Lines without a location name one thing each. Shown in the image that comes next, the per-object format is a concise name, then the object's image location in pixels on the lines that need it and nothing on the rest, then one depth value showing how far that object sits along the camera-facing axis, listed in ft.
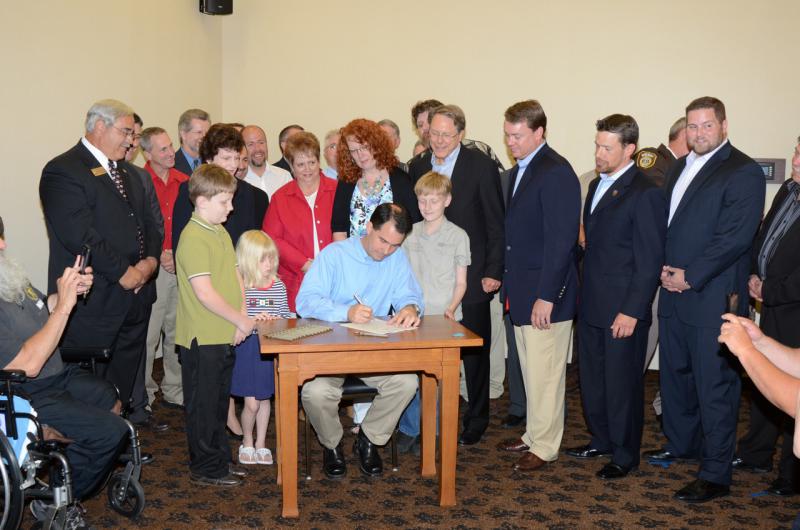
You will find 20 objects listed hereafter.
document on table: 12.74
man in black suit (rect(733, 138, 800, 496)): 13.84
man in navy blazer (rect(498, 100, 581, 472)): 14.35
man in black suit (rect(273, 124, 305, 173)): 22.56
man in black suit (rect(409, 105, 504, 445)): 15.81
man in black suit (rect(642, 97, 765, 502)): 13.50
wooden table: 12.21
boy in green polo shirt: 13.03
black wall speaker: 24.22
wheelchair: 9.84
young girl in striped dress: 14.65
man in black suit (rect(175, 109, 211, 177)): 19.17
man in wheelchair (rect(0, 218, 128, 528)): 11.16
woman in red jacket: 16.55
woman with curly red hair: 15.65
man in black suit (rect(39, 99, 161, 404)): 13.97
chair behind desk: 14.23
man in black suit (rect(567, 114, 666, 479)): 13.87
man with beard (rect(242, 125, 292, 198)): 19.92
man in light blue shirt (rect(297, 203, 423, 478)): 13.88
